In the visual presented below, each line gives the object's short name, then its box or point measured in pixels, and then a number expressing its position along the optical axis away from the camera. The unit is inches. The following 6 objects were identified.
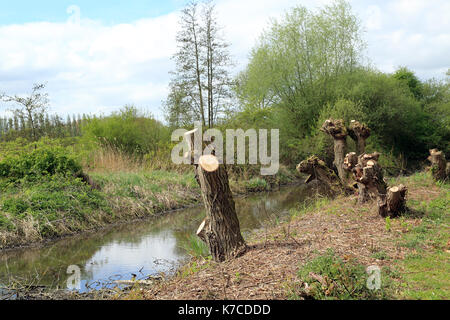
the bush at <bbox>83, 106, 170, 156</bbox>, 692.1
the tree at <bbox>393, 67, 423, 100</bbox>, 938.1
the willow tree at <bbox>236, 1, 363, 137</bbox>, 799.7
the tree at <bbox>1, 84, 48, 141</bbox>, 555.8
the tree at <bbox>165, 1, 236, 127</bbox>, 696.4
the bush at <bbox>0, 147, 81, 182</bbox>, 430.6
